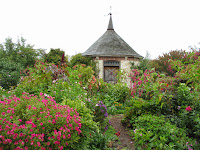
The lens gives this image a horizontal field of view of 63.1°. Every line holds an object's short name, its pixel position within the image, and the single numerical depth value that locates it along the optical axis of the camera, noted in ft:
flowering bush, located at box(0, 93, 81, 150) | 6.33
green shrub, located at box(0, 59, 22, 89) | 33.01
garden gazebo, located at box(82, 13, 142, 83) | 43.65
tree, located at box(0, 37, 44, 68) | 42.51
